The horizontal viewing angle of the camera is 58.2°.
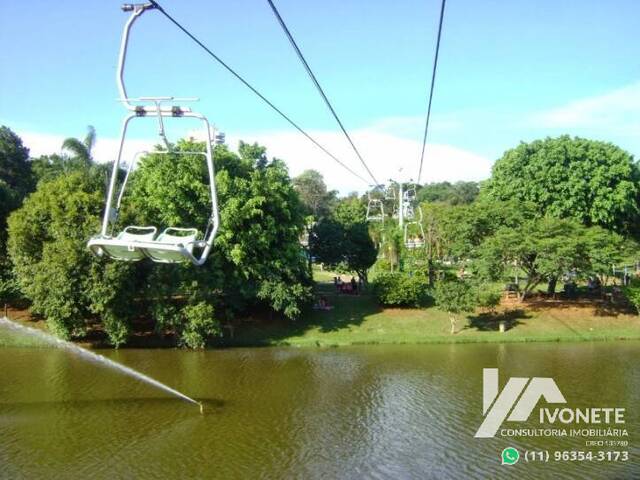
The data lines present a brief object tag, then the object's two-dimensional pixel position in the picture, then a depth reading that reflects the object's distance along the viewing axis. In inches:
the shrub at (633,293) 1665.8
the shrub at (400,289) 1665.8
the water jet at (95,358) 969.5
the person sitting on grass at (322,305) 1708.9
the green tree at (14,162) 2511.1
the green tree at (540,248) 1579.7
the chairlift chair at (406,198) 2129.9
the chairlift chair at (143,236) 368.8
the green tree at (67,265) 1284.4
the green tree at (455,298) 1491.1
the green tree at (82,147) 1849.2
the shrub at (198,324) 1339.8
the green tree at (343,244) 1900.8
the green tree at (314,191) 3836.1
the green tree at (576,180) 1790.1
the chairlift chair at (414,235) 2151.3
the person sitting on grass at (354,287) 1942.1
